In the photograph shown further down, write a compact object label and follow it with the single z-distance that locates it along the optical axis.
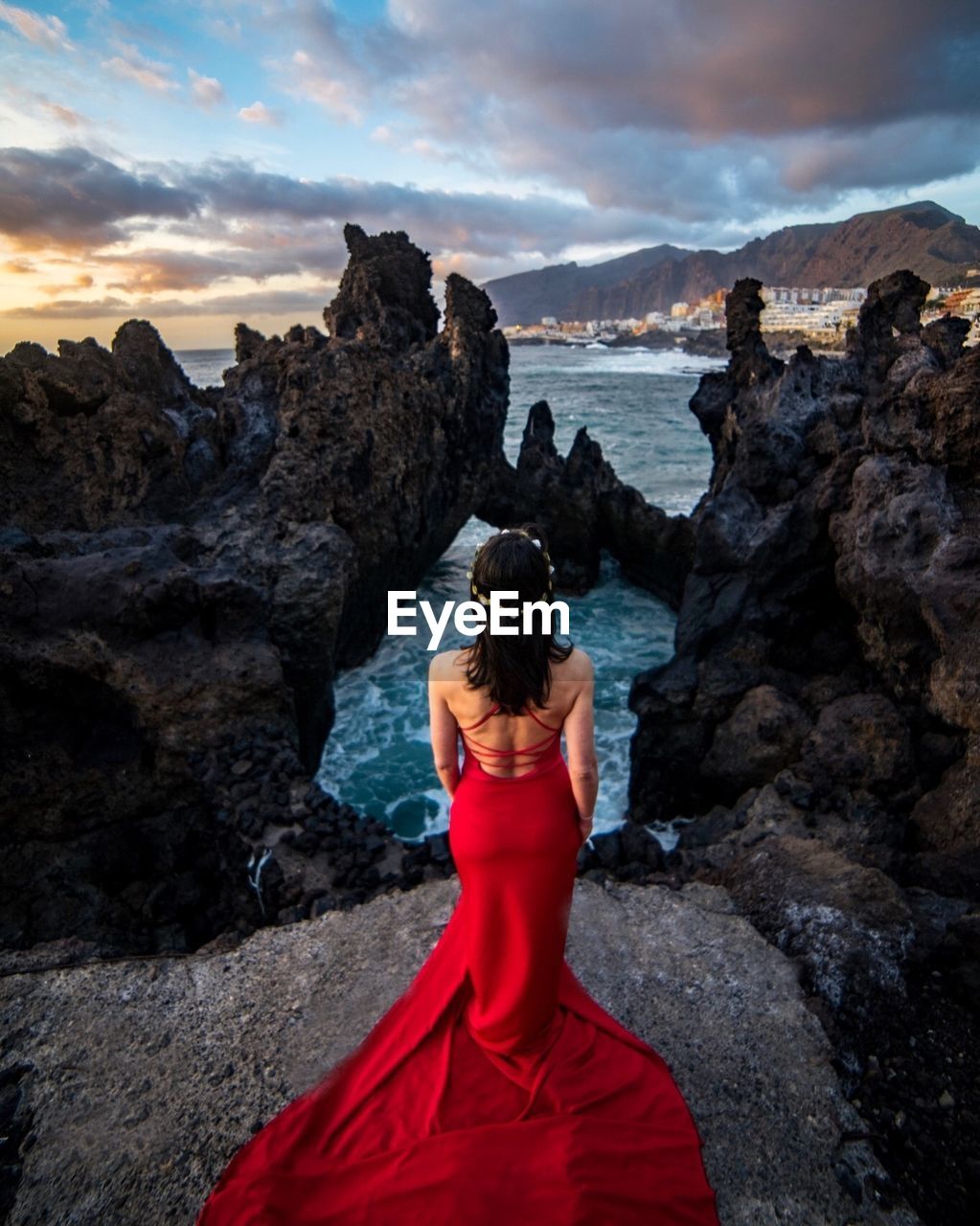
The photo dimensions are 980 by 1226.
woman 2.51
